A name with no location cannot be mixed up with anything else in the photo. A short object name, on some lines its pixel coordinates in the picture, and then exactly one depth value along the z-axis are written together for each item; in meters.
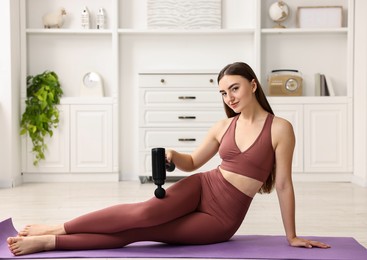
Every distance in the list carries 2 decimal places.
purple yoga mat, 2.62
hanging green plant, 5.97
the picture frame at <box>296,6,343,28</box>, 6.16
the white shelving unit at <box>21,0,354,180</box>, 6.31
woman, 2.71
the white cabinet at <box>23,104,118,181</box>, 6.08
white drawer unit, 6.00
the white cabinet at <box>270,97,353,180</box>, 6.04
